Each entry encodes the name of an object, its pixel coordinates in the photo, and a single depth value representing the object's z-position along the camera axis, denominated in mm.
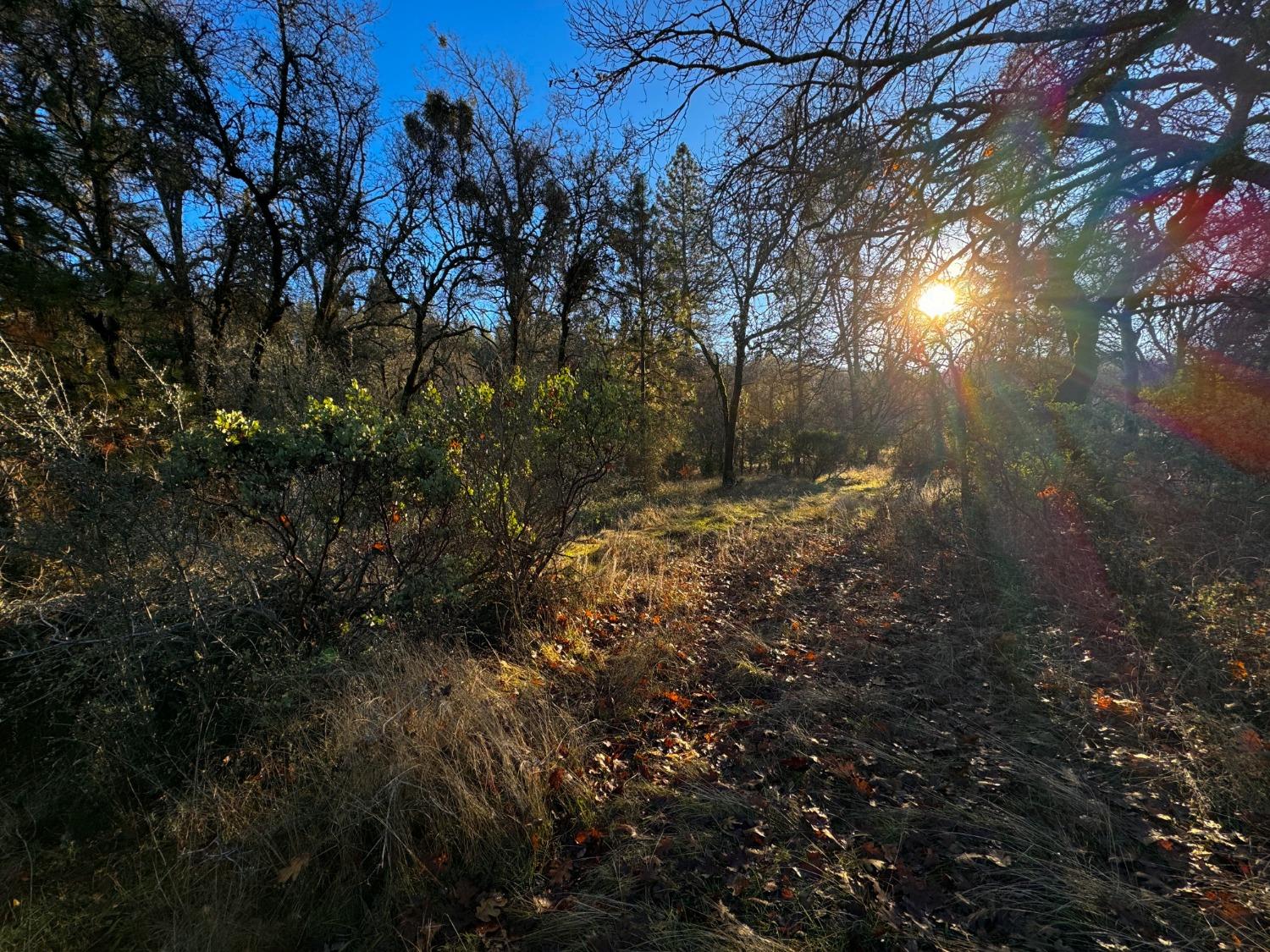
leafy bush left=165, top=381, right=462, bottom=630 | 3125
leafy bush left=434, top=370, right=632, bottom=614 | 4449
